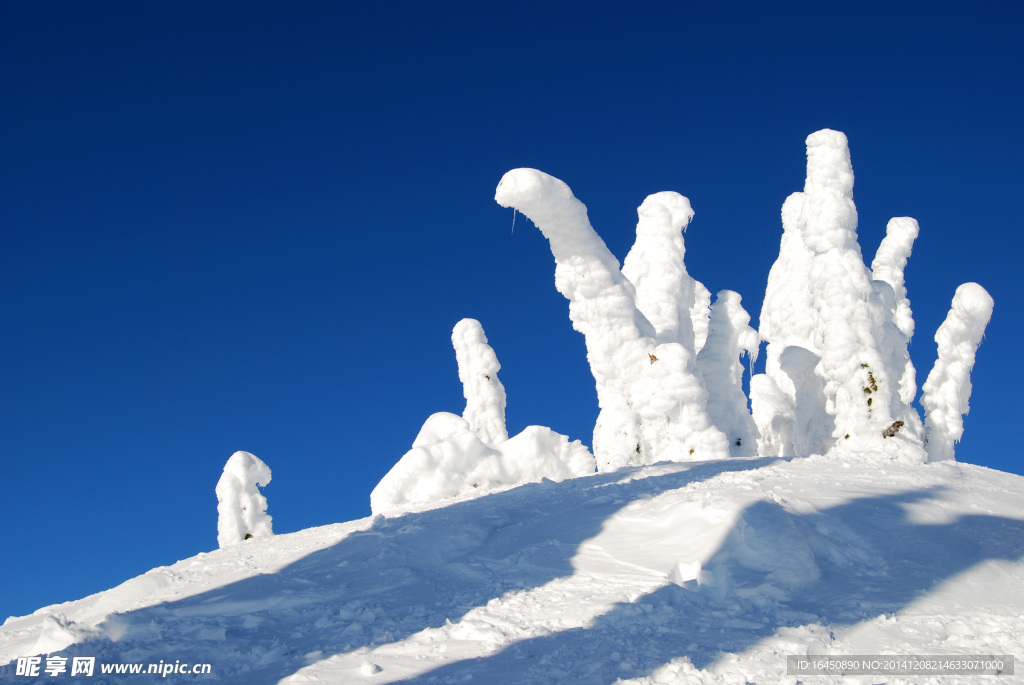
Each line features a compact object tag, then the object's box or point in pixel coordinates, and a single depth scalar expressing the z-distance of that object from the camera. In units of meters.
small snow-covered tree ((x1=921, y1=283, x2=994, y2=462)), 22.84
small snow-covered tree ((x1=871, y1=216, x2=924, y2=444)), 23.16
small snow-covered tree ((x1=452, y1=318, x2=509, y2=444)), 23.84
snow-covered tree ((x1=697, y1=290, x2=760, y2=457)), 21.16
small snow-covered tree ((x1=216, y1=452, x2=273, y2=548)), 20.66
